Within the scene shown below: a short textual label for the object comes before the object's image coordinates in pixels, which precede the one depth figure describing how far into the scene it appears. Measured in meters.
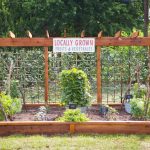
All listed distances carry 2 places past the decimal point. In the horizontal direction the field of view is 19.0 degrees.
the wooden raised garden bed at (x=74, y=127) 6.89
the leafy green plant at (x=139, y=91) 8.46
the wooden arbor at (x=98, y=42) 8.84
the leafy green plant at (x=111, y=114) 7.73
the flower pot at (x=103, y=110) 8.12
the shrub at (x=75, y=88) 8.10
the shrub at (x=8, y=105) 7.54
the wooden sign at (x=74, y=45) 8.77
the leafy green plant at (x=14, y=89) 8.78
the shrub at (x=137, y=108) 7.48
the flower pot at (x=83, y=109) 8.08
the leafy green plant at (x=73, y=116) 6.95
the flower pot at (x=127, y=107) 8.35
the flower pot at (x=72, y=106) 7.76
